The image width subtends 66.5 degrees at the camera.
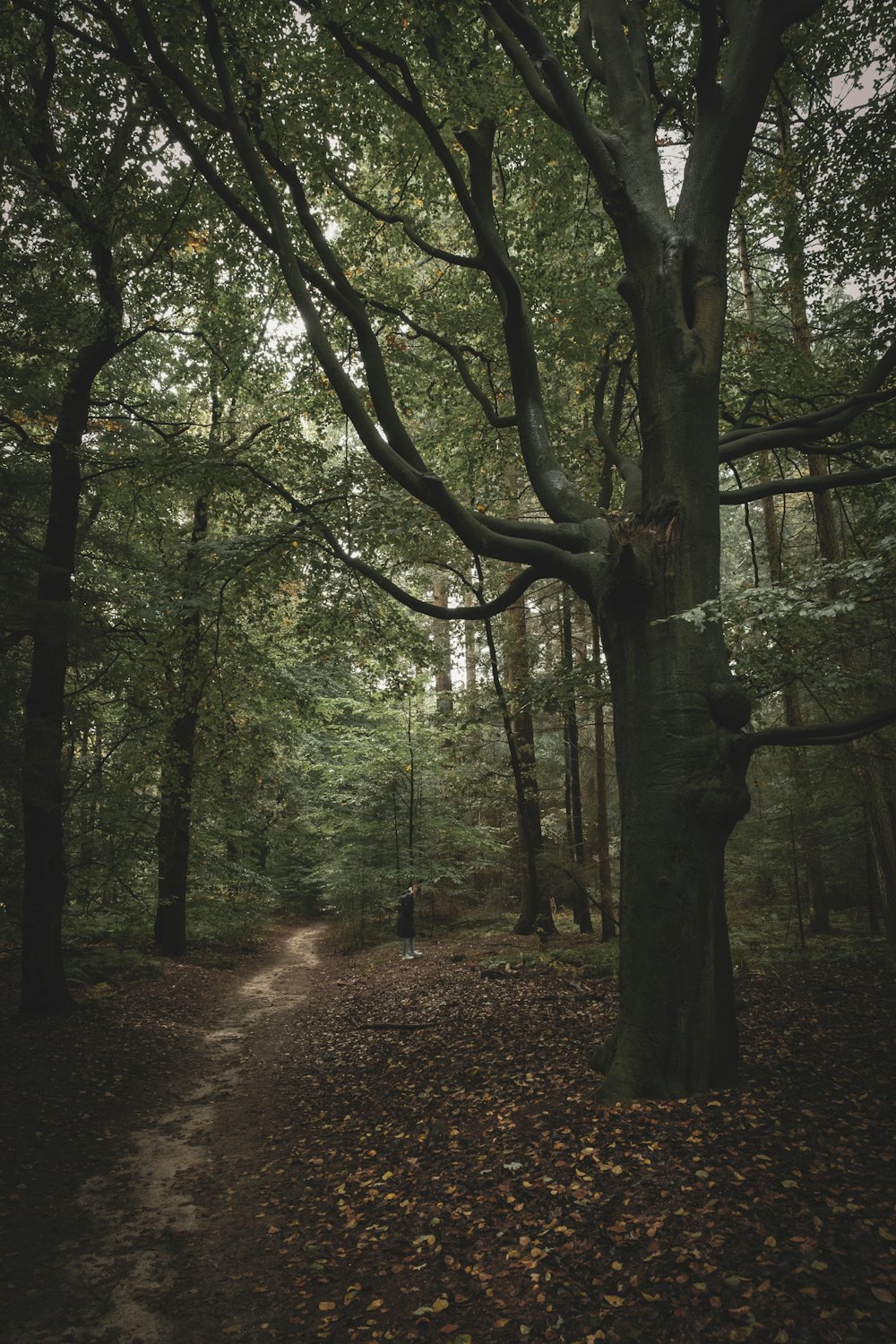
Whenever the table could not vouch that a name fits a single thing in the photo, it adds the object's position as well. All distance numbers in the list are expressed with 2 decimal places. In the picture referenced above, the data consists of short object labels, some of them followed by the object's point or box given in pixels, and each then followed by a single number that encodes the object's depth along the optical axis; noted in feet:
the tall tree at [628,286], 15.47
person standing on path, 45.81
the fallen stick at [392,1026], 27.45
